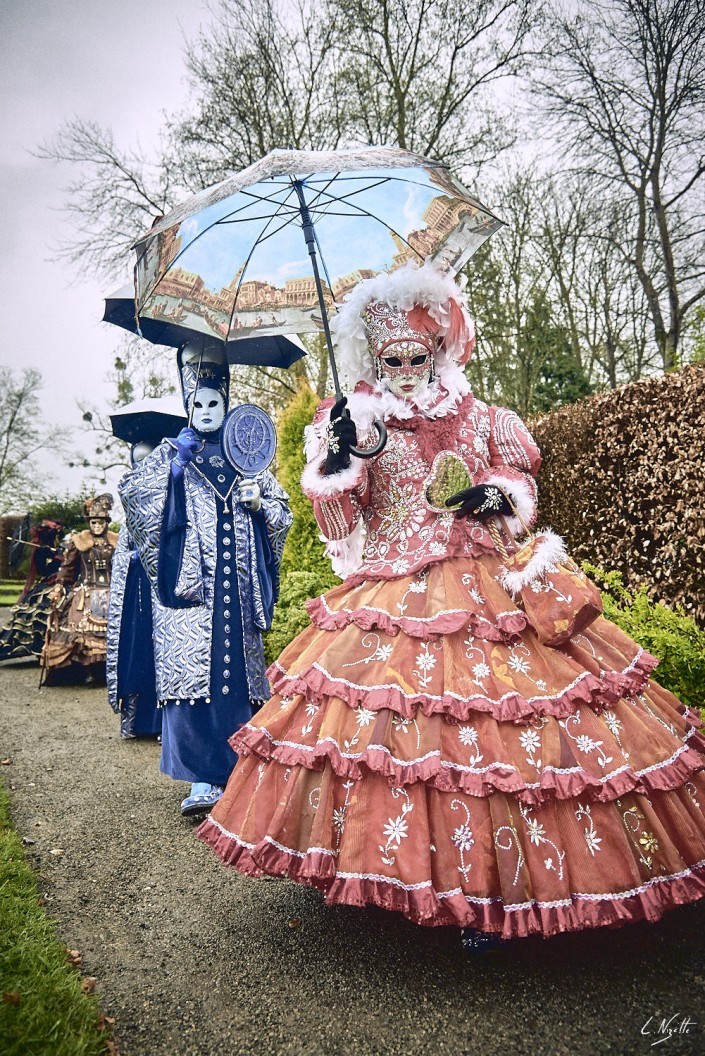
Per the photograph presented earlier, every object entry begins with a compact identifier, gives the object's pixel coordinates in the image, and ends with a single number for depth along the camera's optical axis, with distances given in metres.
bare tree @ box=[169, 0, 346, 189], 12.65
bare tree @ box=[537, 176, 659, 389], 12.88
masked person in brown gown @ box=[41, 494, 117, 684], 7.54
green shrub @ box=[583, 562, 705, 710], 3.24
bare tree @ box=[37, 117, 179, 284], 13.44
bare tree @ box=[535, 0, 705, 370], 10.02
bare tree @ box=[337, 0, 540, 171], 12.01
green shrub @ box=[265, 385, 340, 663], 6.65
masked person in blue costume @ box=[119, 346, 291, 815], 3.61
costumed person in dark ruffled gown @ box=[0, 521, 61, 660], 8.88
